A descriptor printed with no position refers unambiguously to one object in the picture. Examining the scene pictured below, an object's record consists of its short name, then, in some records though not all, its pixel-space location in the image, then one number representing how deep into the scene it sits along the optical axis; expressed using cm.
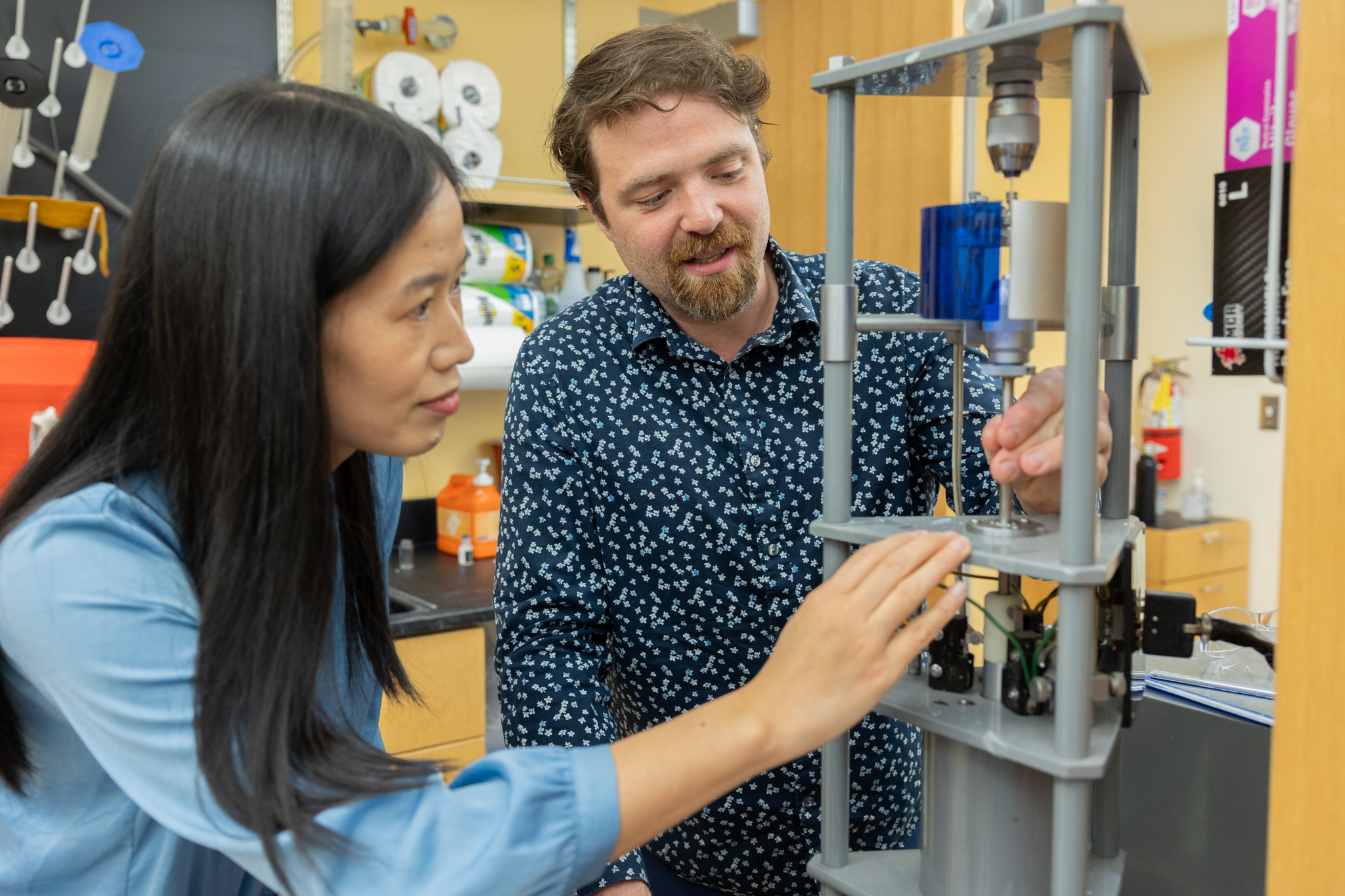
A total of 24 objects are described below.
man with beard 113
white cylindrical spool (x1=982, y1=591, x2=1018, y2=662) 71
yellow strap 188
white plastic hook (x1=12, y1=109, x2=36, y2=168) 192
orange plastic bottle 238
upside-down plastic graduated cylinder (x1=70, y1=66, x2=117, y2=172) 197
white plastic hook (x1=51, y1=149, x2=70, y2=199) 194
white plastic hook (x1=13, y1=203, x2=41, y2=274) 191
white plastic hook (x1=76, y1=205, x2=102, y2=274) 191
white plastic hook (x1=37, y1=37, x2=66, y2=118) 193
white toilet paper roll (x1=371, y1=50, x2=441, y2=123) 219
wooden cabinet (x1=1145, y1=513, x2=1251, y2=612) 365
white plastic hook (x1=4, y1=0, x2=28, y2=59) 186
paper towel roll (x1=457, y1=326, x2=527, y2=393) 216
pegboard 201
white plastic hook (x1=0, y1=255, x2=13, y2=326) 189
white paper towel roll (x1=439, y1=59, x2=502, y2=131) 228
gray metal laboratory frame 61
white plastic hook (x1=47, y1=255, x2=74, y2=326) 191
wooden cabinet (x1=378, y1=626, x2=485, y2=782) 190
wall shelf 234
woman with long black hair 66
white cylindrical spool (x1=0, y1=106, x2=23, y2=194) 189
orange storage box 171
